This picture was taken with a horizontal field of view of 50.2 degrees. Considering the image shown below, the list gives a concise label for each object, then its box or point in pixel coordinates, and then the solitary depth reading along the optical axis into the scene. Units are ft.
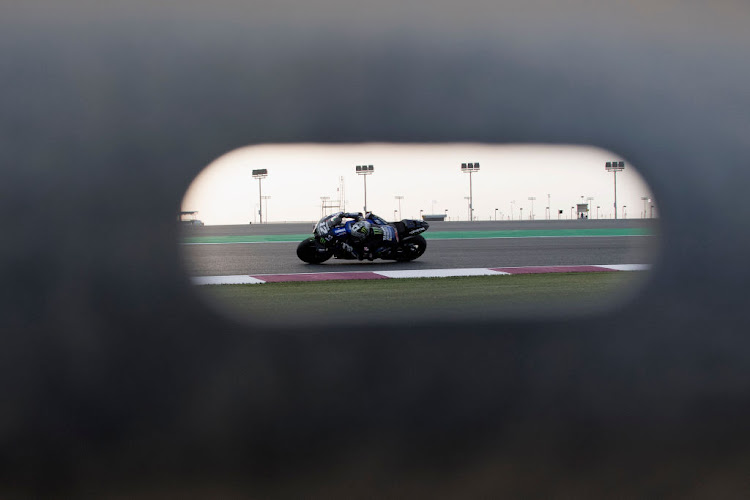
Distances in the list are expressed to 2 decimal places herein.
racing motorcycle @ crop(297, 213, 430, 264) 41.55
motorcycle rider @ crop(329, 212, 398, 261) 41.63
